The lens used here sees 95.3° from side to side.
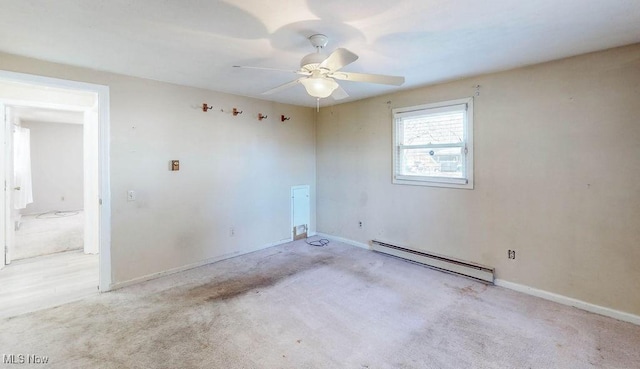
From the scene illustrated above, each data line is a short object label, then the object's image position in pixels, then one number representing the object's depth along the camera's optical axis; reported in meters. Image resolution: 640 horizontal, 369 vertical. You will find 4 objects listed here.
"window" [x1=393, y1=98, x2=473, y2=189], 3.50
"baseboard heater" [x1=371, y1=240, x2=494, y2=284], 3.34
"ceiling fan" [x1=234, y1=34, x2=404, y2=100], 1.95
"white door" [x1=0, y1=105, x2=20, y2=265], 3.69
